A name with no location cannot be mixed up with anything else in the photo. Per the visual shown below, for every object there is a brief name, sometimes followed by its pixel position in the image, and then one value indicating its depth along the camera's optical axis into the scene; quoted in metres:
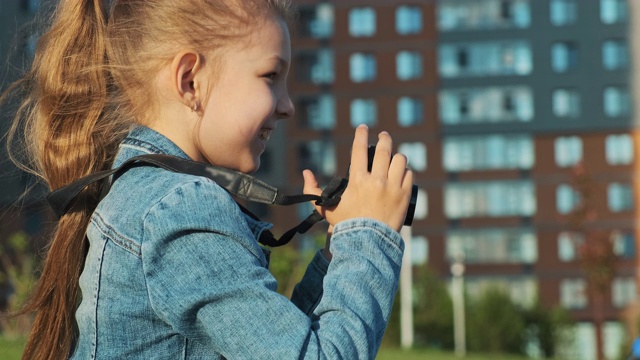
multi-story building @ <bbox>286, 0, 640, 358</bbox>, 48.19
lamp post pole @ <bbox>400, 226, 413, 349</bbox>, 30.91
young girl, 1.24
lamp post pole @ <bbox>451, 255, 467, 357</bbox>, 38.53
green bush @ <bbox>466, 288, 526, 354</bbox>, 40.75
